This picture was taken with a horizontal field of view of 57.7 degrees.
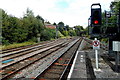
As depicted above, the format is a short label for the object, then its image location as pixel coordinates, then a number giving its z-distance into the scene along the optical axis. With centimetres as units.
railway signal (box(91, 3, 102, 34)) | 660
